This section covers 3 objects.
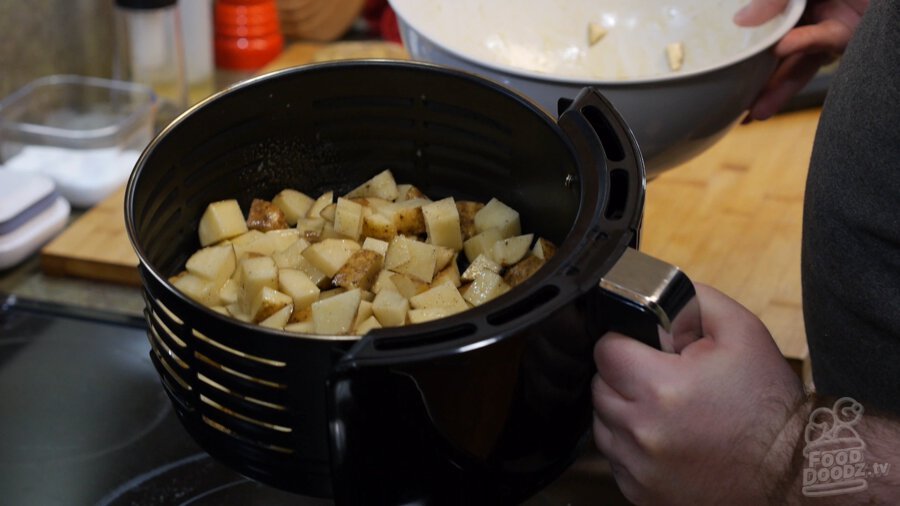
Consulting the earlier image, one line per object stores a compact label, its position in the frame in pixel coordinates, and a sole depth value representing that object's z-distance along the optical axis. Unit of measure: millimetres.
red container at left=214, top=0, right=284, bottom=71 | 1645
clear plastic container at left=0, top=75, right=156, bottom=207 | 1310
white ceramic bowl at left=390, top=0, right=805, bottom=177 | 856
